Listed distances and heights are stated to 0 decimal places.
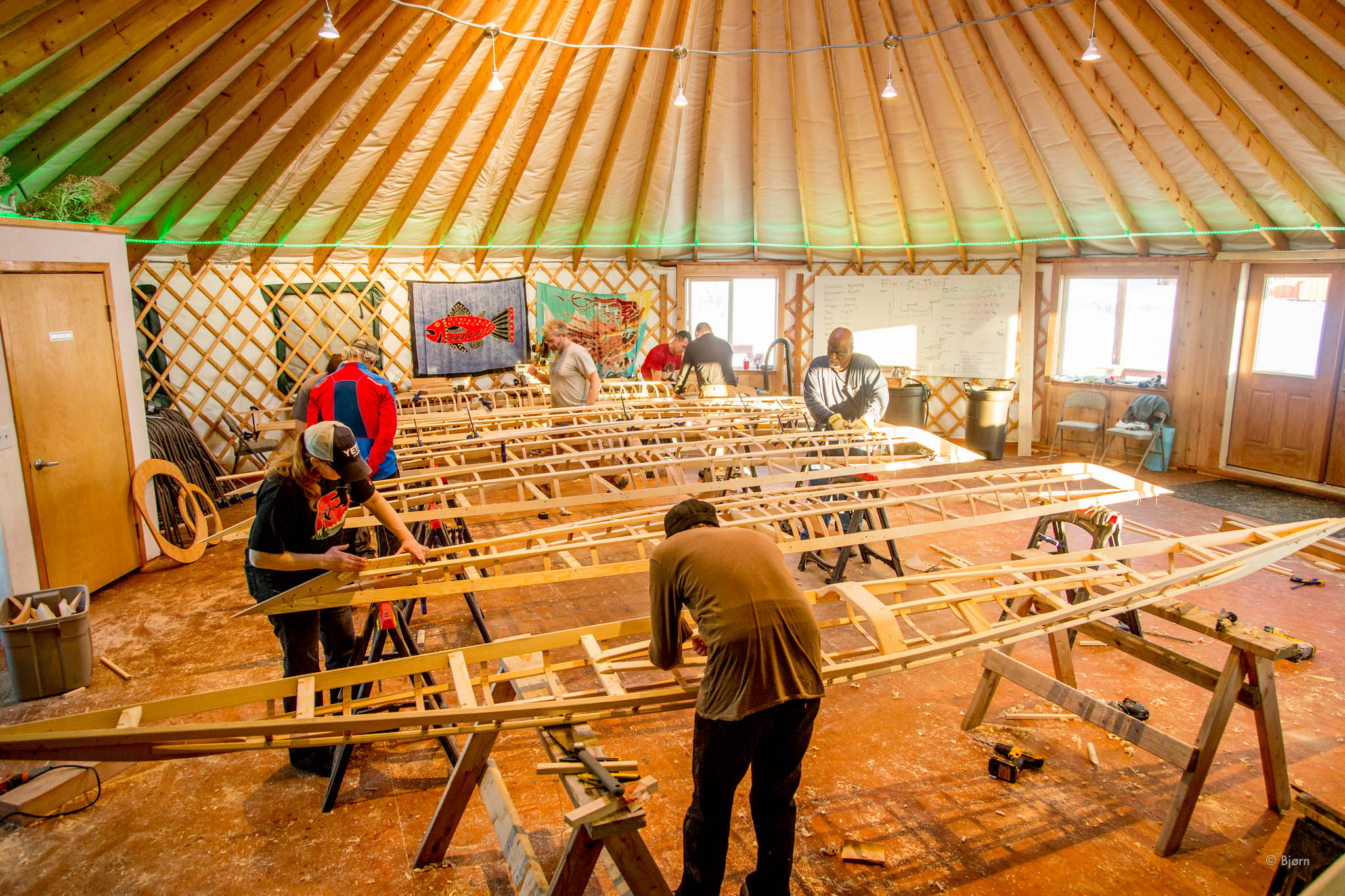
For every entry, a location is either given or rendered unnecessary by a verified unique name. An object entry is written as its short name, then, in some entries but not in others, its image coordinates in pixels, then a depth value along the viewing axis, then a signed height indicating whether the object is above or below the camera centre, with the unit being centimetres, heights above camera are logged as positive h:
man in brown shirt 193 -84
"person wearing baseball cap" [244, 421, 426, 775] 270 -66
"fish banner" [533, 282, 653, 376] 973 +13
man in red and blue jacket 412 -37
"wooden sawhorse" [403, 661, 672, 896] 182 -127
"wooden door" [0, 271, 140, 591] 414 -48
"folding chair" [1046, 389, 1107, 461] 789 -86
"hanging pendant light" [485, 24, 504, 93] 526 +173
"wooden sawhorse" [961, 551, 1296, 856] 246 -123
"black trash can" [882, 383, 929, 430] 880 -79
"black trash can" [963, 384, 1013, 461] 809 -90
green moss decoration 465 +81
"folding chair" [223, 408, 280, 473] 709 -97
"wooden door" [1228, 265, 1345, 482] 649 -35
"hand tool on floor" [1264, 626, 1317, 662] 261 -109
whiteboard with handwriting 864 +15
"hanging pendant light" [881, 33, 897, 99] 559 +180
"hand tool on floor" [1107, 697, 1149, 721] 317 -152
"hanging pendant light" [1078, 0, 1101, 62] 467 +164
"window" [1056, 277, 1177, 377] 806 +5
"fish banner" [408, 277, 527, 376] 870 +10
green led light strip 651 +93
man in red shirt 881 -32
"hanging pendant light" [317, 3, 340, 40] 417 +162
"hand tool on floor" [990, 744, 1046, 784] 282 -155
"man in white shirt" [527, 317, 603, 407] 596 -29
